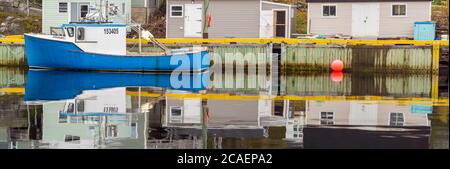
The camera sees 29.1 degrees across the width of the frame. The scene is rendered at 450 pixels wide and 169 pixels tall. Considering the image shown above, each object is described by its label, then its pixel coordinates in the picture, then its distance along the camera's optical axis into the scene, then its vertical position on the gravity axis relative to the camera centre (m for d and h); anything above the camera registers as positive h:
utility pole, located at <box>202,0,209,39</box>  43.66 +1.29
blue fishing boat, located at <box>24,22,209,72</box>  41.09 -0.32
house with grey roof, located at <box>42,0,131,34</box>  50.44 +2.07
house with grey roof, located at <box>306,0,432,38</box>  47.34 +1.69
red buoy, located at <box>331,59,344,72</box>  42.25 -0.85
